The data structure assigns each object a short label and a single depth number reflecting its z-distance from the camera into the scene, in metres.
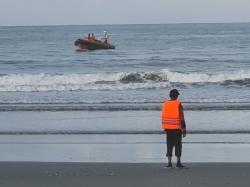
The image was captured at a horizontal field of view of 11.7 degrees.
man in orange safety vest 18.60
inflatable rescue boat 100.83
